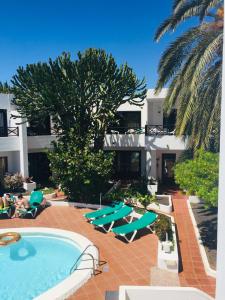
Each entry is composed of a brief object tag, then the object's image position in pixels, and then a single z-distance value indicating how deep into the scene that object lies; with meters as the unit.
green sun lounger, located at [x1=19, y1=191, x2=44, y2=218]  16.12
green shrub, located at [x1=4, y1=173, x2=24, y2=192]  20.97
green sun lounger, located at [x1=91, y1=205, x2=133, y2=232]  13.76
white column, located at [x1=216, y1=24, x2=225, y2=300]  3.07
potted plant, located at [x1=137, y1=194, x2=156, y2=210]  17.06
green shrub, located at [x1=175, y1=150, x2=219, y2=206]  8.58
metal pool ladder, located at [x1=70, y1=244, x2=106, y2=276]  10.00
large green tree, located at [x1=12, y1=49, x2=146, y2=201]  17.31
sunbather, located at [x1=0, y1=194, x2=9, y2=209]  16.39
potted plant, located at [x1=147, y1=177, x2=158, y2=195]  20.28
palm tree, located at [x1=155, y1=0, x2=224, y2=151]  11.01
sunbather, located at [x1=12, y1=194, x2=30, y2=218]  16.31
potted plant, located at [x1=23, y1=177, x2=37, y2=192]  21.30
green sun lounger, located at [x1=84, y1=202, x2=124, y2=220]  14.85
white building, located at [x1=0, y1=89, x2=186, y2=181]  21.55
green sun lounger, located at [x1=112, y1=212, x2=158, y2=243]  12.48
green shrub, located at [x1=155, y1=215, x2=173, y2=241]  11.55
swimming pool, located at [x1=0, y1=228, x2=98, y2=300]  9.30
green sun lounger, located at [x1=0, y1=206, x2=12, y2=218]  16.10
